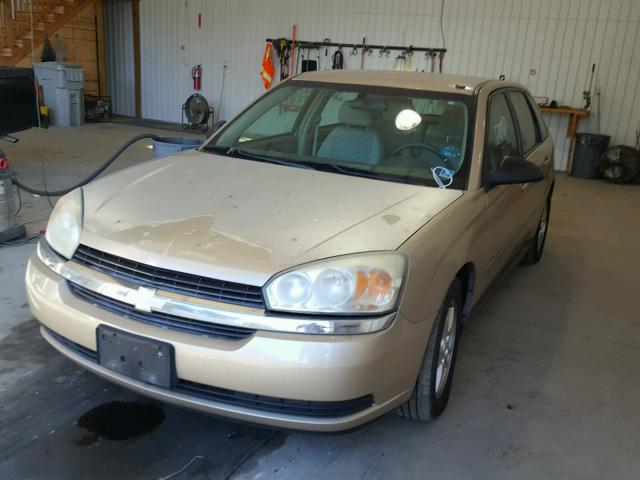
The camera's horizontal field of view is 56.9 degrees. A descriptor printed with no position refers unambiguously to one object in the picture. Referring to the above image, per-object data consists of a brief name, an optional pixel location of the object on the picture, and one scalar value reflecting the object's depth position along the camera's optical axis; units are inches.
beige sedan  70.2
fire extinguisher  484.1
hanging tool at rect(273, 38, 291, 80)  441.7
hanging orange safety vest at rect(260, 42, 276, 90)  444.8
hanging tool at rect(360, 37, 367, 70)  417.9
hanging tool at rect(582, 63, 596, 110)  352.2
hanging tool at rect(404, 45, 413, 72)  402.3
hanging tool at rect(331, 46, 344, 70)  425.7
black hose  165.8
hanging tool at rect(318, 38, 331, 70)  430.3
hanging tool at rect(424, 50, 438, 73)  396.9
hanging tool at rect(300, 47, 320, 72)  436.5
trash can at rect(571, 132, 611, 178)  348.2
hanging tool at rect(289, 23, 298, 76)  441.4
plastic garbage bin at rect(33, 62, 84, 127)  418.9
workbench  351.3
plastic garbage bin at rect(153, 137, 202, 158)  175.8
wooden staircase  441.4
